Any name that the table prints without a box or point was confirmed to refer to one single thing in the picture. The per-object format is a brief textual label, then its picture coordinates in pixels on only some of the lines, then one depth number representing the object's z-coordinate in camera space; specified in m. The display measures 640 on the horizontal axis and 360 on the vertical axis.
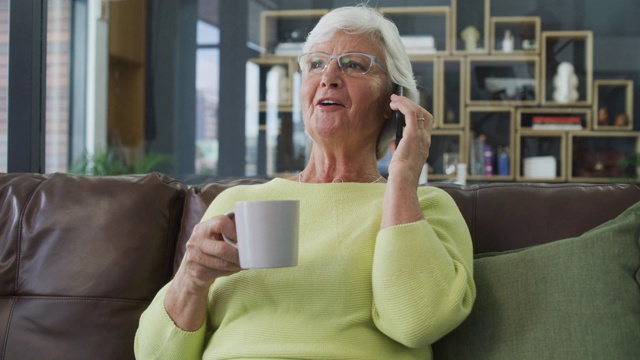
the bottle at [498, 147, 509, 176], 4.62
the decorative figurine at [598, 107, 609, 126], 4.49
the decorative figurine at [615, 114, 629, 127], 4.47
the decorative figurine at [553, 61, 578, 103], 4.52
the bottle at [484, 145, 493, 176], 4.66
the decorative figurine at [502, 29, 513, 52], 4.62
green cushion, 1.34
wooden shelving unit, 4.50
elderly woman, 1.33
